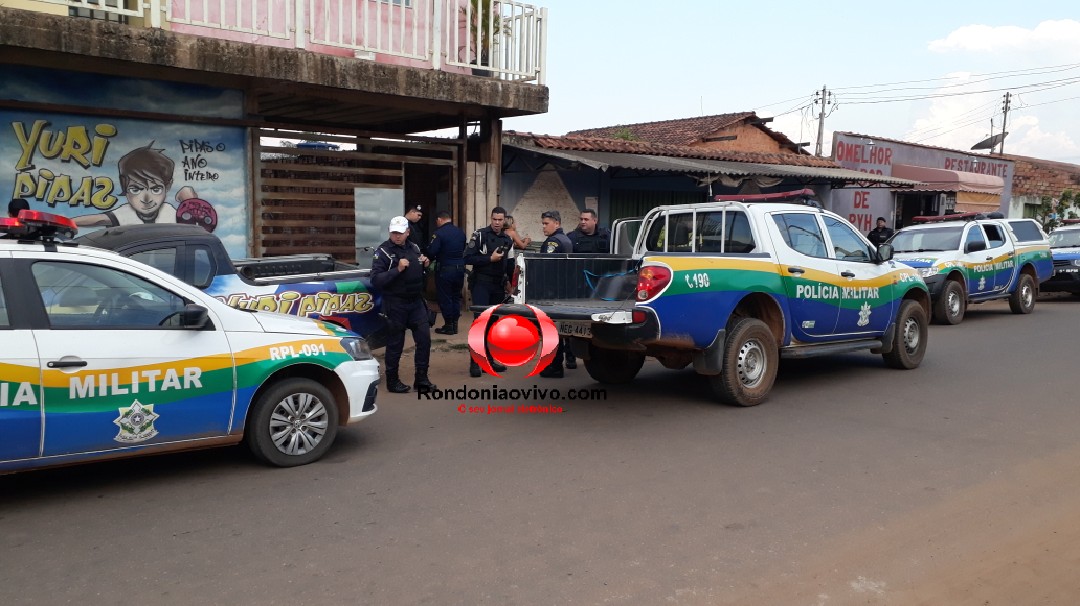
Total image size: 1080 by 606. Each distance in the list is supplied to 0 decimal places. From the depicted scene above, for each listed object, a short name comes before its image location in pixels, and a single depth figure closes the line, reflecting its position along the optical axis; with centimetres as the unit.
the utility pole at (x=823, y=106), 4175
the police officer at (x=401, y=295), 770
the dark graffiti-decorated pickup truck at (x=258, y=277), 725
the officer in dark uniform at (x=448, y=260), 1074
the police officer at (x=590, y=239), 951
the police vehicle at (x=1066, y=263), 1700
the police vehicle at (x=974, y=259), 1345
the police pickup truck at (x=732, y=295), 684
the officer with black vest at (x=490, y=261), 968
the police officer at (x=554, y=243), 900
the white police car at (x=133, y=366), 464
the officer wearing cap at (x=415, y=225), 1077
